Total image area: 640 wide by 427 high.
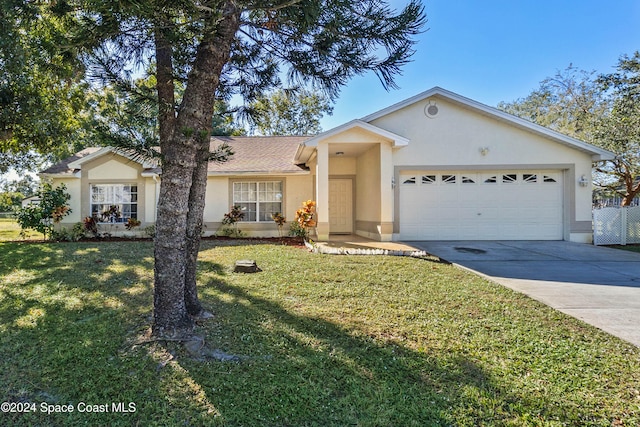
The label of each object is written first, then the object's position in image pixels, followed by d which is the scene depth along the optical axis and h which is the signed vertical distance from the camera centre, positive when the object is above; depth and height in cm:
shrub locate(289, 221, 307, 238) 1209 -70
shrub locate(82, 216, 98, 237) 1245 -50
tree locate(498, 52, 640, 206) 1241 +505
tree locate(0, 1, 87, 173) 441 +315
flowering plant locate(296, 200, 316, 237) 1132 -11
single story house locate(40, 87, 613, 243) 1112 +138
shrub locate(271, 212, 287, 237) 1291 -29
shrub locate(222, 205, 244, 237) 1287 -20
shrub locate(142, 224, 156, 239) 1253 -71
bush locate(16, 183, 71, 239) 1193 +5
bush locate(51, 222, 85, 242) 1192 -81
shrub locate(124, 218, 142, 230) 1274 -44
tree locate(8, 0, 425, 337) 330 +190
